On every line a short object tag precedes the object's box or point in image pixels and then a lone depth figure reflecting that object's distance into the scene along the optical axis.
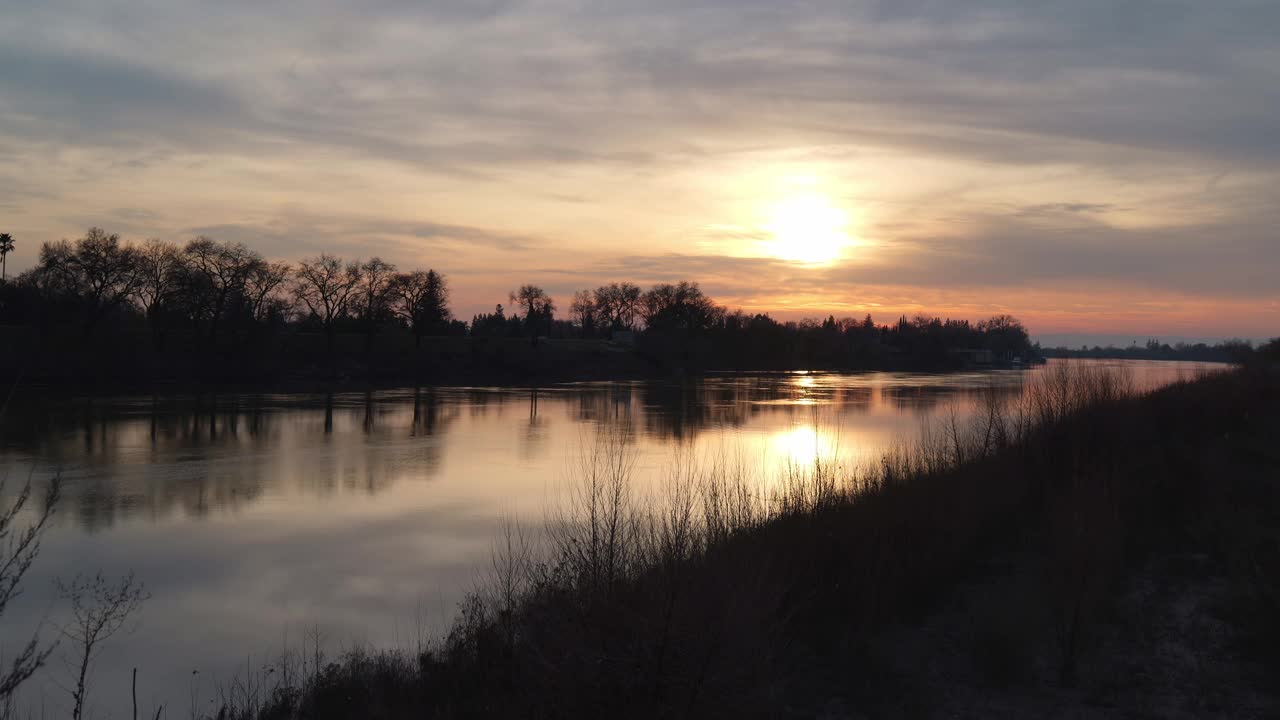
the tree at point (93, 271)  54.56
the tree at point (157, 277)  58.62
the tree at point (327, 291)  72.38
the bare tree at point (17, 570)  5.40
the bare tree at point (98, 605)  9.77
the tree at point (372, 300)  74.62
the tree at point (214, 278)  60.62
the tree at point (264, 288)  65.44
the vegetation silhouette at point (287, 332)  53.38
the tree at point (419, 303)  79.31
